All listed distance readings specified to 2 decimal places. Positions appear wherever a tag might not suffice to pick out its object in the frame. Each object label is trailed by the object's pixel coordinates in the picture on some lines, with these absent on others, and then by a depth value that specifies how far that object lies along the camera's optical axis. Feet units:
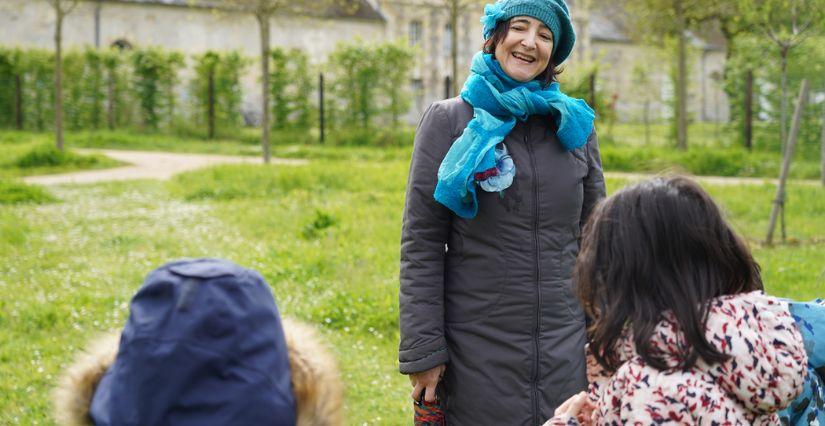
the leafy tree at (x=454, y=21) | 54.65
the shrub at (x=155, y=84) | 84.89
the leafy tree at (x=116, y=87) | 85.35
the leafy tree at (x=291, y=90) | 80.84
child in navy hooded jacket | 5.84
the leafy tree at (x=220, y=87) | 82.02
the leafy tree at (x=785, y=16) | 32.04
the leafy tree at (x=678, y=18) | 62.28
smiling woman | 9.77
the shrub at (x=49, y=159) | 55.16
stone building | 118.93
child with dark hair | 6.44
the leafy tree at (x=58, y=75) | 58.59
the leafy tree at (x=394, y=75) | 79.10
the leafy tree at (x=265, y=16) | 58.97
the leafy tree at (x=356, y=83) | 78.84
